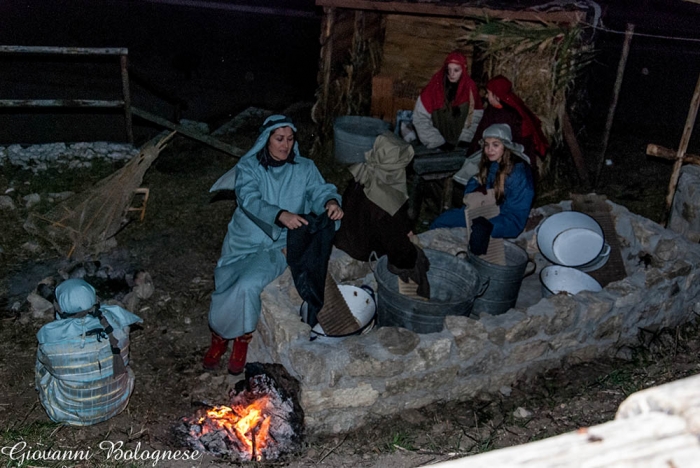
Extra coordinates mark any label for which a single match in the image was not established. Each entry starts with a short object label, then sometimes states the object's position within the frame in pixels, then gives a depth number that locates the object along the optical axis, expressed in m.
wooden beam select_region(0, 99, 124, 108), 8.63
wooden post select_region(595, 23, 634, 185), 8.16
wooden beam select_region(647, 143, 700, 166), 6.63
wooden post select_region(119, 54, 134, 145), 8.76
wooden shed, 8.42
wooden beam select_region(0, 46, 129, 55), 8.42
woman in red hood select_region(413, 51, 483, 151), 8.15
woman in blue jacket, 6.01
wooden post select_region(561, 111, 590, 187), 8.72
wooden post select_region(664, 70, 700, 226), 6.60
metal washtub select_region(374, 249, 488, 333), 5.04
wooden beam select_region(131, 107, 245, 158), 9.17
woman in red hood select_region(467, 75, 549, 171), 7.25
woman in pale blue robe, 5.18
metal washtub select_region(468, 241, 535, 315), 5.61
